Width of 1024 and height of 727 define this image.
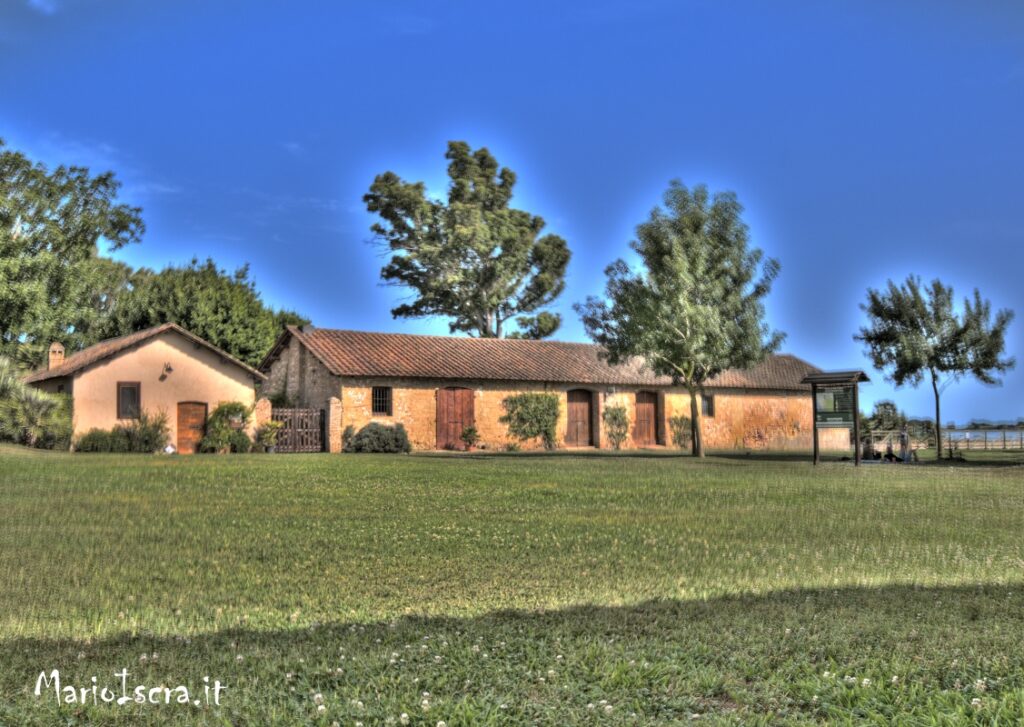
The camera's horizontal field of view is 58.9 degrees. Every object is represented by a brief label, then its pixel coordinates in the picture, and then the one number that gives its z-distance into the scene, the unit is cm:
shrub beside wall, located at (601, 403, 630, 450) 4403
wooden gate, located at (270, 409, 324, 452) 3719
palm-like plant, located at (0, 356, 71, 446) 3512
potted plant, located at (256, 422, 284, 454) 3656
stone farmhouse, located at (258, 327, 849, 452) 3850
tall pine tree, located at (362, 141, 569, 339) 5488
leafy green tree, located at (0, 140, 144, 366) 3397
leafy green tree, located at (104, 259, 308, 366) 4728
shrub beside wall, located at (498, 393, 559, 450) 4134
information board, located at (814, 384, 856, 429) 3109
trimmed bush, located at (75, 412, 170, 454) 3516
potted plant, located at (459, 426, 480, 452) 3956
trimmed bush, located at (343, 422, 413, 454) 3597
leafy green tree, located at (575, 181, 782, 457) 3359
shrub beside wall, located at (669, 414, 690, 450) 4584
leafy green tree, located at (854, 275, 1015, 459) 3922
